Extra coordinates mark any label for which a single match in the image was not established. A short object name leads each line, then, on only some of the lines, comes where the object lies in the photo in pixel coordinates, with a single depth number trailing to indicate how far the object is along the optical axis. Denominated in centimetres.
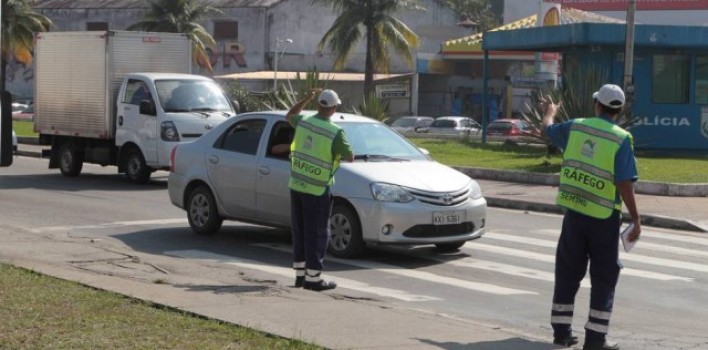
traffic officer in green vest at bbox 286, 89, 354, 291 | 1055
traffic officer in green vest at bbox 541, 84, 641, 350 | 796
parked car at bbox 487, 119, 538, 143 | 4231
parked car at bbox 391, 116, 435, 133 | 5019
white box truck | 2166
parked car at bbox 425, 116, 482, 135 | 4781
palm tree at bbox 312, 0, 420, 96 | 5400
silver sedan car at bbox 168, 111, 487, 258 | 1258
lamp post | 6189
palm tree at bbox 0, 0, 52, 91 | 5378
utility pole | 2412
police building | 2933
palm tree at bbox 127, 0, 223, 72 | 5700
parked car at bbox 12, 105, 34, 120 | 5672
